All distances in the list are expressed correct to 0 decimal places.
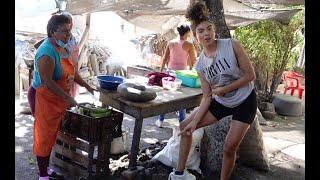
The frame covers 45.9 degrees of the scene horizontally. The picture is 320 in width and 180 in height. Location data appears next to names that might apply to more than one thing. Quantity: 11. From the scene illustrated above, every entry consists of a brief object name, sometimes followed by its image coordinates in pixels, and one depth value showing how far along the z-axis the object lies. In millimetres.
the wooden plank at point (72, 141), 4391
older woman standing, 3885
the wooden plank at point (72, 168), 4495
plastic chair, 9586
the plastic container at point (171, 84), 5000
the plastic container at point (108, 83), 4691
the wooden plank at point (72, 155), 4455
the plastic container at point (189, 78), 5234
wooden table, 4243
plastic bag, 4637
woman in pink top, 6836
